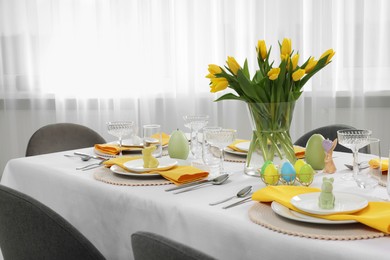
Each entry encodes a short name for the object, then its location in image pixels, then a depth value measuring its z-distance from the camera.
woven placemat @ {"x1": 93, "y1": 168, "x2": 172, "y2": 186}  1.58
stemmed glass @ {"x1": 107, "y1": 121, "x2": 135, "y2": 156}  1.95
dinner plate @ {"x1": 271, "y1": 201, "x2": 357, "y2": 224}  1.12
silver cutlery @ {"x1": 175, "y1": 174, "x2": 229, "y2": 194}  1.55
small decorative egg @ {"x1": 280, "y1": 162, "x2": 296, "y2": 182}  1.47
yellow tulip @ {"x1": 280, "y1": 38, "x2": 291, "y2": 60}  1.58
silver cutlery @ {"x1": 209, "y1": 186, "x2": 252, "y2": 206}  1.41
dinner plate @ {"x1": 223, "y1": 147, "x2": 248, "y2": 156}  1.97
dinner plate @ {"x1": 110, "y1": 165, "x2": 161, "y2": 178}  1.64
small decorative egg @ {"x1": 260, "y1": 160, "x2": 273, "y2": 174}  1.50
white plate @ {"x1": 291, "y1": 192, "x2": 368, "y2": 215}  1.15
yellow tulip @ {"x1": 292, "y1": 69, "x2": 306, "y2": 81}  1.55
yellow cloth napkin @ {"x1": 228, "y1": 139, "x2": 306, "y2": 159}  1.91
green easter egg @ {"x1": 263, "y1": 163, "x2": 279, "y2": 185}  1.47
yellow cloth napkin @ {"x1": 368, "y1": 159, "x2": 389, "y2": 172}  1.38
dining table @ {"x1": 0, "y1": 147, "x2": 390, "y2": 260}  1.07
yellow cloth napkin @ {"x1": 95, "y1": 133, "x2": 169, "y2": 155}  2.06
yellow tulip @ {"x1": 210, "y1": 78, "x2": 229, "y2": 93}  1.62
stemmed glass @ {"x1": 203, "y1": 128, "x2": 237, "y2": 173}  1.65
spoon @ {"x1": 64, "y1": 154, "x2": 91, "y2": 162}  2.00
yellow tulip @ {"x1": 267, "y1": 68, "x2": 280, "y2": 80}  1.53
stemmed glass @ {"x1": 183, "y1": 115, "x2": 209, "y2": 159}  1.95
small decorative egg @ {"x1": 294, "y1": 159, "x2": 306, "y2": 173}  1.53
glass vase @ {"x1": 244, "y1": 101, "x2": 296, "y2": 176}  1.61
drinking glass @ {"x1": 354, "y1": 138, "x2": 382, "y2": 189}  1.42
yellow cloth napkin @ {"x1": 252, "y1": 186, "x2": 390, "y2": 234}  1.08
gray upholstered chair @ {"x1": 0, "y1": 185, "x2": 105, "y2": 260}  1.26
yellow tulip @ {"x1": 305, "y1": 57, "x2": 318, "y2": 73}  1.61
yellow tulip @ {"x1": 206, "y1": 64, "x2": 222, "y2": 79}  1.63
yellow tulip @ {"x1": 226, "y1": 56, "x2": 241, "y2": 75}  1.61
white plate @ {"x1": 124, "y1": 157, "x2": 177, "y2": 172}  1.66
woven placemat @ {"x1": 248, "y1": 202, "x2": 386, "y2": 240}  1.07
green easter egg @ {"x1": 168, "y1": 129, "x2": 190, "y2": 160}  1.93
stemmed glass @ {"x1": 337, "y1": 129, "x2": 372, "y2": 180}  1.49
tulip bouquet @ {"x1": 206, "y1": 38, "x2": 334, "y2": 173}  1.58
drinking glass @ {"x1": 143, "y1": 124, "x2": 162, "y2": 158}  1.91
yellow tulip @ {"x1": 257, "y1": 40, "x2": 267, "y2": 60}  1.64
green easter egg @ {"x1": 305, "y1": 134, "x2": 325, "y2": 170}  1.71
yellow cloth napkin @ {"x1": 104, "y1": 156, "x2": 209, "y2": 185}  1.57
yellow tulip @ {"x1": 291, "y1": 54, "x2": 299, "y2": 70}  1.55
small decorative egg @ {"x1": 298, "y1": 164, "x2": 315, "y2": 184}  1.47
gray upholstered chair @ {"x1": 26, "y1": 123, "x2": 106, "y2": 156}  2.66
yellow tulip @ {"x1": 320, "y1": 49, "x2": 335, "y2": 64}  1.60
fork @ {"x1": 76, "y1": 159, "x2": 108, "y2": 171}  1.86
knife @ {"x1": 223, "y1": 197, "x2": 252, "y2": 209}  1.32
